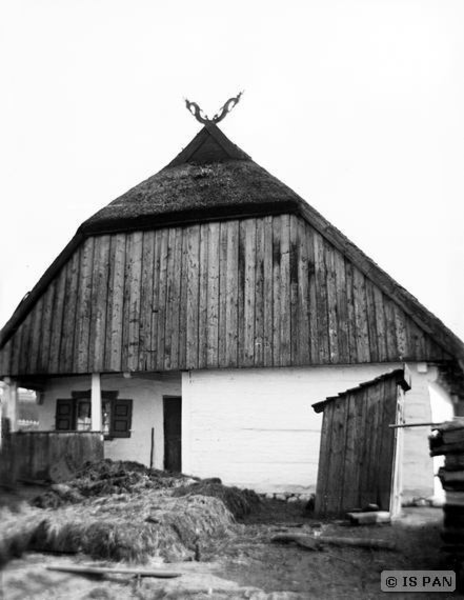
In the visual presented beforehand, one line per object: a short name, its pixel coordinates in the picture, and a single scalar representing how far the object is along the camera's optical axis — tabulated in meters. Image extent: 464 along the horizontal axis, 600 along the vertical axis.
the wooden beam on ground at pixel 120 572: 5.78
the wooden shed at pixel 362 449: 9.16
